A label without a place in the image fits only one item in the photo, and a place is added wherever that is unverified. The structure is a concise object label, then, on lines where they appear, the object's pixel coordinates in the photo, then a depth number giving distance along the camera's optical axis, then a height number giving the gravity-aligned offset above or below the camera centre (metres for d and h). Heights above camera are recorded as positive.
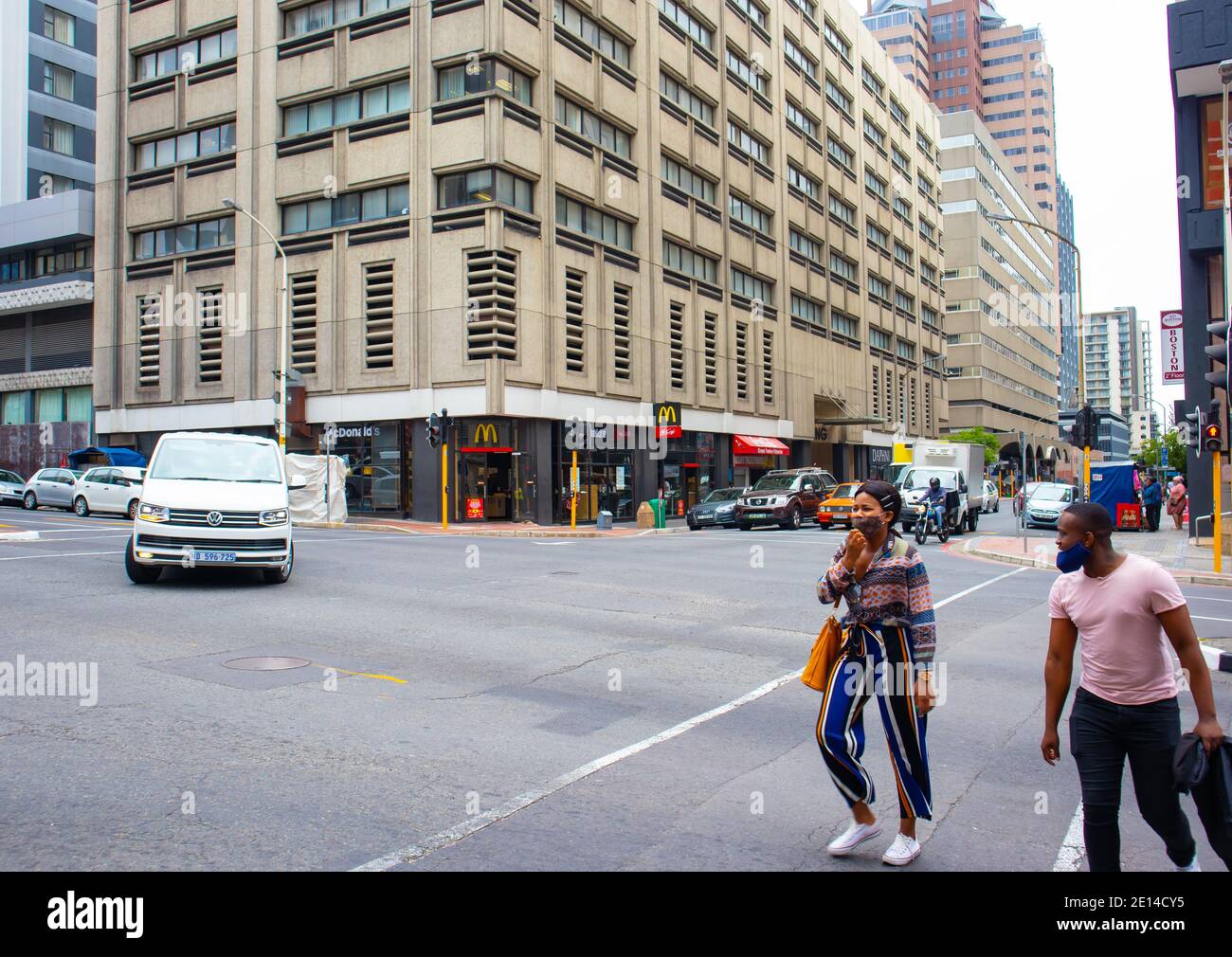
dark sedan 31.97 -0.57
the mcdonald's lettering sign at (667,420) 33.78 +2.65
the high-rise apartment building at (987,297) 96.38 +21.22
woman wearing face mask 4.40 -0.82
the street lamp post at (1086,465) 26.24 +0.77
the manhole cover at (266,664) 8.10 -1.43
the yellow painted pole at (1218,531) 18.06 -0.75
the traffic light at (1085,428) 23.92 +1.61
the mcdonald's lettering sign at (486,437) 32.19 +2.01
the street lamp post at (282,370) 31.64 +4.35
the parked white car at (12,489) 34.91 +0.34
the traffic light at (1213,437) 18.78 +1.11
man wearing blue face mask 3.79 -0.77
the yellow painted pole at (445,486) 28.69 +0.31
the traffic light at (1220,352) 17.84 +2.68
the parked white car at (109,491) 28.98 +0.22
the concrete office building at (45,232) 44.78 +12.59
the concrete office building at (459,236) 32.59 +10.16
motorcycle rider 26.78 -0.10
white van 12.45 -0.23
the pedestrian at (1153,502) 33.09 -0.33
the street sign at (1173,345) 29.14 +4.52
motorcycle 26.33 -0.85
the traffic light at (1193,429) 21.00 +1.40
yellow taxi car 29.27 -0.50
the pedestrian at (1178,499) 34.06 -0.24
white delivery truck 30.80 +0.59
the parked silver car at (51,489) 31.94 +0.32
